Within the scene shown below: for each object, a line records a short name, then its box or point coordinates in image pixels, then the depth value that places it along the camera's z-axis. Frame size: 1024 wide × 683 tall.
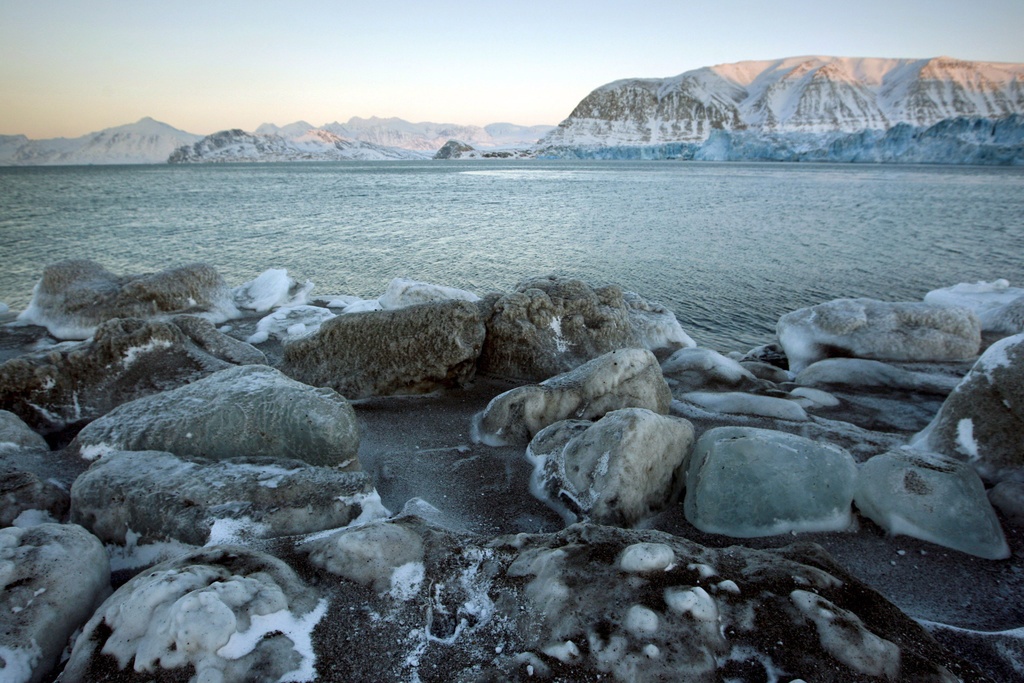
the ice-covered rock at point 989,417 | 4.48
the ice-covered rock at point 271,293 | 11.04
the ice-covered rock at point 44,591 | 2.30
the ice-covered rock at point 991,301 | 9.23
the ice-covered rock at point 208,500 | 3.22
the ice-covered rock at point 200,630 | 2.04
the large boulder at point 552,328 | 6.99
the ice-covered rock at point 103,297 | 9.07
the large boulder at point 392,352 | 6.46
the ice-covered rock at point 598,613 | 2.13
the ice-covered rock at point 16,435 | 4.52
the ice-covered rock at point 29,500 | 3.37
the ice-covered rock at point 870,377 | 7.21
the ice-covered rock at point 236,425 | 4.36
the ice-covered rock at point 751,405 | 6.15
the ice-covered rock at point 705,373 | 7.21
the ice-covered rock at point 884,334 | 8.53
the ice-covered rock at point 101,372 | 5.59
